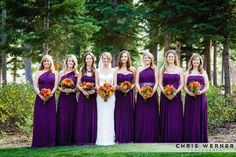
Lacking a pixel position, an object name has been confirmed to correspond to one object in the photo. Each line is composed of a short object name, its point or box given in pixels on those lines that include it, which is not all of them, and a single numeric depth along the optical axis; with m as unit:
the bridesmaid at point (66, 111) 9.00
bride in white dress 9.02
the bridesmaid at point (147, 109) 8.94
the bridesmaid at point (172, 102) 8.82
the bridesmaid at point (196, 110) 8.77
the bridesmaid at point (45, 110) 8.92
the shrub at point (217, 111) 11.77
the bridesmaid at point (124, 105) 9.02
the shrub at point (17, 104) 12.17
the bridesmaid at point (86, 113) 8.98
